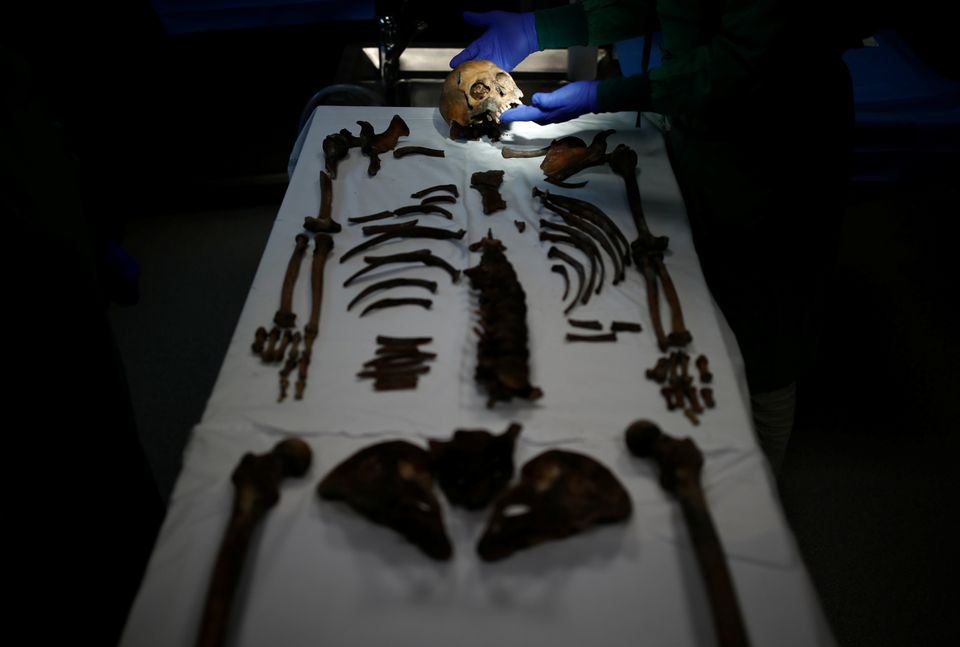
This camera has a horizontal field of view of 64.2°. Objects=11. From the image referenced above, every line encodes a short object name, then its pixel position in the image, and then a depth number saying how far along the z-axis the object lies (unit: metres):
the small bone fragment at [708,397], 2.62
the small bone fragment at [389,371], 2.73
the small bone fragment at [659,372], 2.71
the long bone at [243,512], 1.96
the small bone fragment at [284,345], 2.79
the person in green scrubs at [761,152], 2.86
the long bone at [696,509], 1.96
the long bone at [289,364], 2.66
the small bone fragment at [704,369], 2.71
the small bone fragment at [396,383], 2.68
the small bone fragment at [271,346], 2.79
